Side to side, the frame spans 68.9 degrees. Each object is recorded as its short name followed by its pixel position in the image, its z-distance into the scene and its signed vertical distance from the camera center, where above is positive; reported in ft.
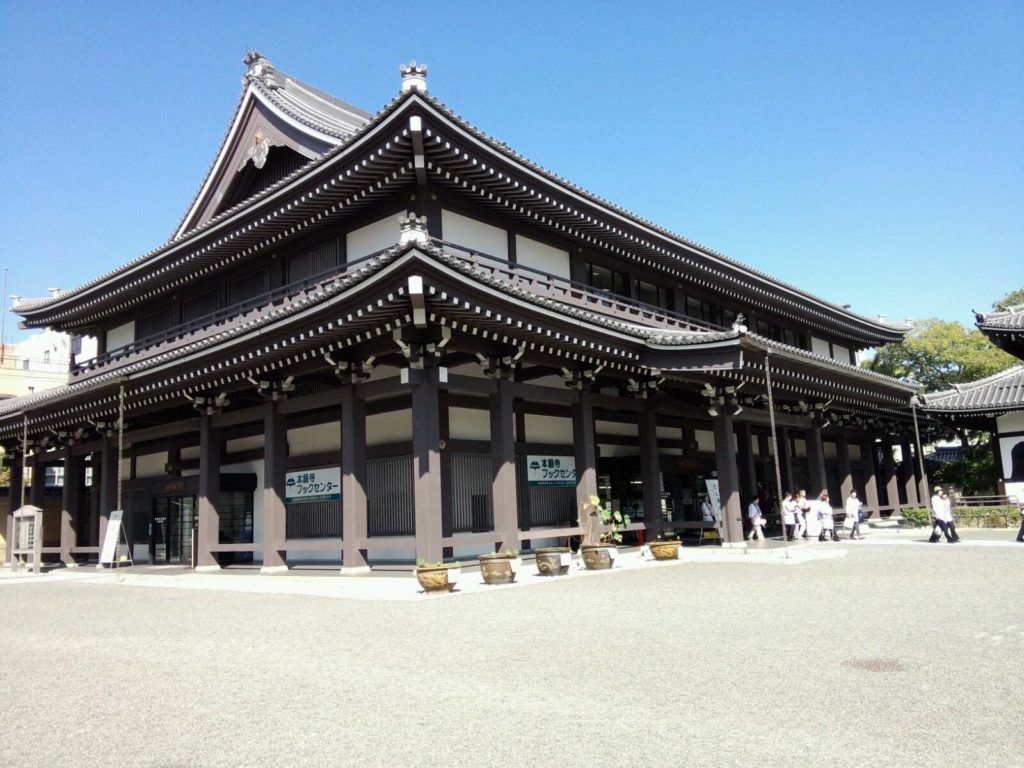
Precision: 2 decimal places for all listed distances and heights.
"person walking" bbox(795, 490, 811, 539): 78.18 -3.45
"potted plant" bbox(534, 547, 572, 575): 50.98 -5.11
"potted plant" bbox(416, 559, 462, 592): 43.60 -4.87
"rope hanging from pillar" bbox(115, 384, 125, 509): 65.65 +9.15
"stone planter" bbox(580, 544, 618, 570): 53.67 -5.17
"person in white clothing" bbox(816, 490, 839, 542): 76.13 -4.69
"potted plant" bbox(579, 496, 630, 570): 53.72 -3.94
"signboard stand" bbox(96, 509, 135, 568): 73.20 -3.16
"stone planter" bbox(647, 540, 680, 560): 59.00 -5.39
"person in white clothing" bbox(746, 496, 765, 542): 70.43 -4.07
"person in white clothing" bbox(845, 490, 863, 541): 76.89 -4.40
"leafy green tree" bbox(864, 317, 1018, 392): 141.90 +21.79
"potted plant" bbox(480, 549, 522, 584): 46.83 -4.90
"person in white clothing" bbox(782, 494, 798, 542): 74.35 -3.82
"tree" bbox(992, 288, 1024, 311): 149.07 +33.19
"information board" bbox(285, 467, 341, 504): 62.23 +0.97
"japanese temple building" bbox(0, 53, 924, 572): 53.11 +10.12
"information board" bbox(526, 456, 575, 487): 63.82 +1.30
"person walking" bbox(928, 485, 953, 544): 66.64 -4.12
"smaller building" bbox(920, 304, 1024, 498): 89.35 +7.50
